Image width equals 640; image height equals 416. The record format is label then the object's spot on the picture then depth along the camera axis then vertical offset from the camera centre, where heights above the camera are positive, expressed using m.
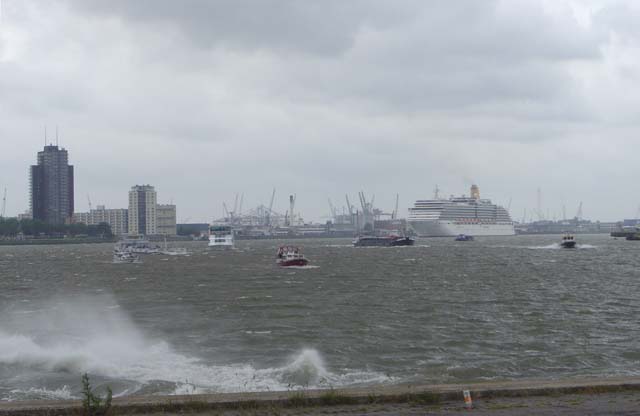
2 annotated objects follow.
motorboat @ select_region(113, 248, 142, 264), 91.69 -3.52
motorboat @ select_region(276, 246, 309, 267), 70.31 -3.02
